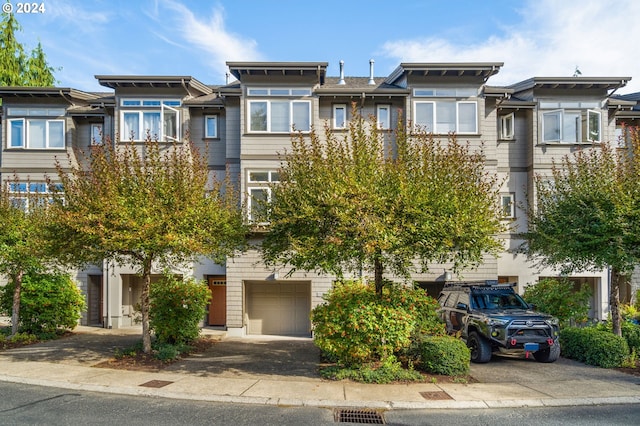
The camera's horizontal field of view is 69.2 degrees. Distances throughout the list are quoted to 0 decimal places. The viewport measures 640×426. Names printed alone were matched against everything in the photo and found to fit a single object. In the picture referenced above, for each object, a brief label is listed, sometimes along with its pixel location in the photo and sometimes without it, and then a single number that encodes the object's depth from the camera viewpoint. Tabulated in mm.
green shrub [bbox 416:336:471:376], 10688
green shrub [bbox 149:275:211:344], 13727
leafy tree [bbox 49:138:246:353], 10828
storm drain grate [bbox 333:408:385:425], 7848
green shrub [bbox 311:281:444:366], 10461
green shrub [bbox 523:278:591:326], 14719
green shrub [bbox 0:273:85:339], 15641
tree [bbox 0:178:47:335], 14305
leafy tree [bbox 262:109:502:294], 9852
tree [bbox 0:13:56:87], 27531
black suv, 11891
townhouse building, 18016
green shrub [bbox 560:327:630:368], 11812
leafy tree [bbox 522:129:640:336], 11383
